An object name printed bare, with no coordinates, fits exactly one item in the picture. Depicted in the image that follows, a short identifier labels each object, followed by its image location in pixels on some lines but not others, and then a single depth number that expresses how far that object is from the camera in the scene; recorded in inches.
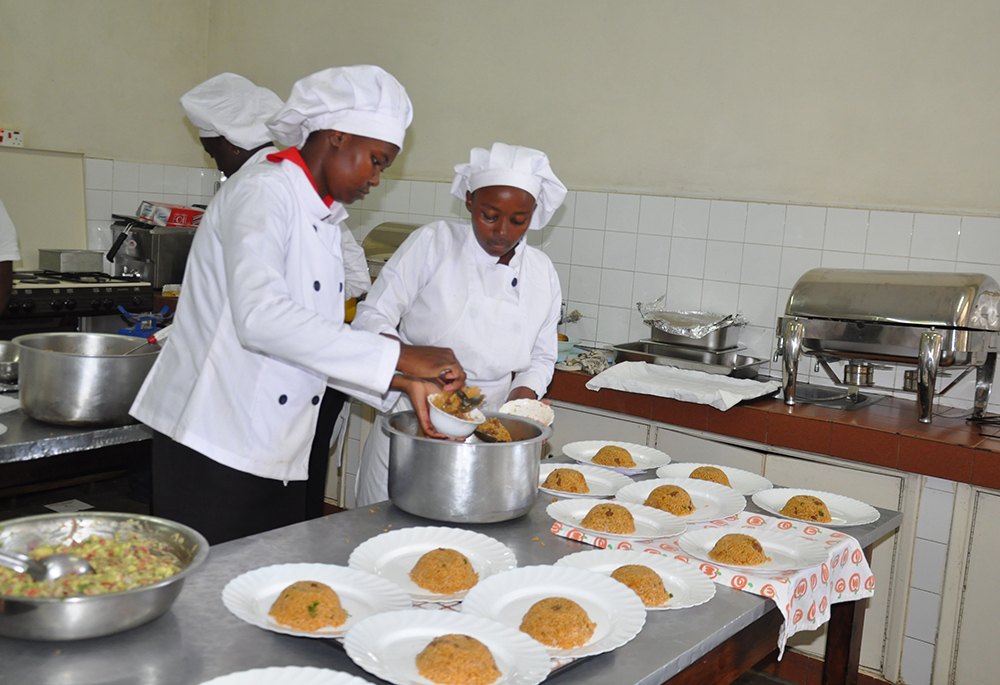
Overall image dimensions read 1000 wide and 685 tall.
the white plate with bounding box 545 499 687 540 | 76.3
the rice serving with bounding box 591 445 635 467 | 97.3
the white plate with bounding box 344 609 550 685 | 49.8
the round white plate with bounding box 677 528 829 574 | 71.2
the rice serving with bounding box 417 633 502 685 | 48.8
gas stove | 175.2
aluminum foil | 151.6
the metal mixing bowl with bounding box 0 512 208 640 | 48.1
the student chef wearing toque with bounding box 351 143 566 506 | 106.2
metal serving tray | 149.6
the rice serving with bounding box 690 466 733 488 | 94.1
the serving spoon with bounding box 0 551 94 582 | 52.2
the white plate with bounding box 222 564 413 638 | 56.1
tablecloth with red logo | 67.2
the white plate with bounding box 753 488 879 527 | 85.6
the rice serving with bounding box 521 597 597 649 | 54.5
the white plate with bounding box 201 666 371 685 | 46.3
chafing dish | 124.0
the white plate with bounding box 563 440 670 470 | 101.0
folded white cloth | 133.7
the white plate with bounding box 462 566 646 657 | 57.4
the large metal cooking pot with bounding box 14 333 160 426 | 95.4
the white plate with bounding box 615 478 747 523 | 82.3
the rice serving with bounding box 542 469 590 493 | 86.4
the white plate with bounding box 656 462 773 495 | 93.8
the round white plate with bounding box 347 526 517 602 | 64.7
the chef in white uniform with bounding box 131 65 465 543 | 77.0
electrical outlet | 197.8
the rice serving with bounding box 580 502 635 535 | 75.3
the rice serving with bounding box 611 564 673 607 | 62.3
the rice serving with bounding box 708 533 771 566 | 70.0
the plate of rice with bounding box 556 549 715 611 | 65.4
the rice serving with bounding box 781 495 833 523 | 83.3
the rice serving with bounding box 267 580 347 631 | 53.5
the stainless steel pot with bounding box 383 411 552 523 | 71.0
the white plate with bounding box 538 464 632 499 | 87.2
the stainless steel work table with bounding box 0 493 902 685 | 48.6
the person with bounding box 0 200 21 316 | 137.6
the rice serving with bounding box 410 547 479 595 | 61.5
